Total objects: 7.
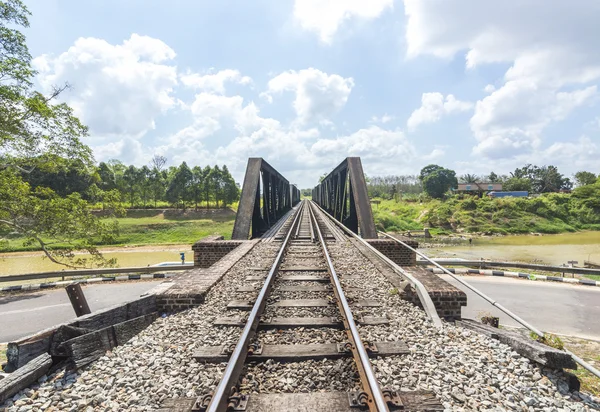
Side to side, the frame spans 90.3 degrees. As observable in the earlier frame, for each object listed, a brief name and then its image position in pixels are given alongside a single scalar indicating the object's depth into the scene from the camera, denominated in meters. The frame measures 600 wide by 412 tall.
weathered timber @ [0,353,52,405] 2.29
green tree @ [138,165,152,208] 54.06
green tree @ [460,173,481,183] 96.69
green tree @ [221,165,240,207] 52.25
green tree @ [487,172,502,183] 98.55
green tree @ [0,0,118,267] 10.27
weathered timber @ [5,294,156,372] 2.61
